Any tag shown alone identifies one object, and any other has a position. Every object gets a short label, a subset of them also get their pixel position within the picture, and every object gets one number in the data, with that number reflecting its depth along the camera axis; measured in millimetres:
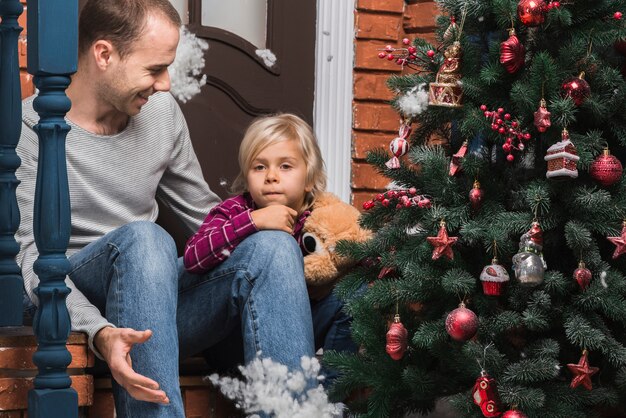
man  3037
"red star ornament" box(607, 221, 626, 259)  2931
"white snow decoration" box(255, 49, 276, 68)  4685
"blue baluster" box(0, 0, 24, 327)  3110
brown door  4595
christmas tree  2979
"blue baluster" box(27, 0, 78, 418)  2799
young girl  3613
